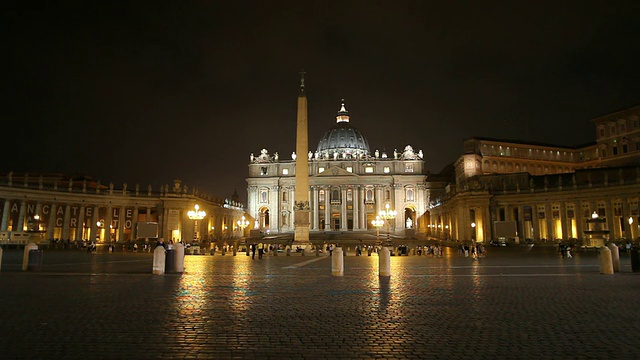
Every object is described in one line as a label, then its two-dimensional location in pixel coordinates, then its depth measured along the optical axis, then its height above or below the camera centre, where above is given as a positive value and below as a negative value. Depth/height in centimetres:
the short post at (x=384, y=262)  1892 -76
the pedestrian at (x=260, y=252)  3372 -59
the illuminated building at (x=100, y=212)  5197 +418
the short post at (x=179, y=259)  2047 -64
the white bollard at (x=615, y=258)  2066 -73
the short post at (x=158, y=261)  1952 -69
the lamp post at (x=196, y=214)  4347 +284
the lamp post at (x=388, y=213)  4995 +322
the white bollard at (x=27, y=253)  2087 -36
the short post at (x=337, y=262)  1919 -76
